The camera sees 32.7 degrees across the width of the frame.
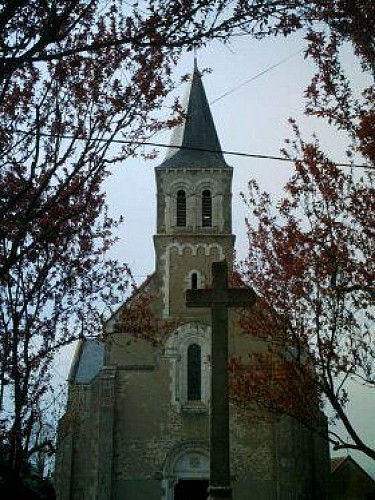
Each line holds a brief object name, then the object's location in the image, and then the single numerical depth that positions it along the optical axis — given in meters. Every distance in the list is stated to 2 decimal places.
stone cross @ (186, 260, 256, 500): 7.75
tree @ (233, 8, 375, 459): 11.18
